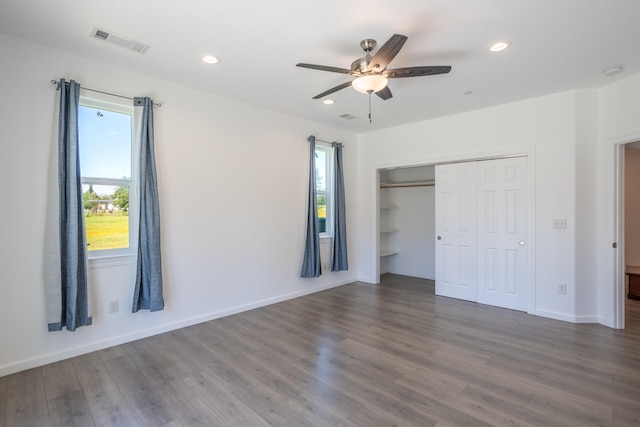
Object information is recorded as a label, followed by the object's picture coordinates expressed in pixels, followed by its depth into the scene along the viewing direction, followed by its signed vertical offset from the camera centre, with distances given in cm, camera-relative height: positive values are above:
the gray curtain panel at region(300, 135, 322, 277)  500 -35
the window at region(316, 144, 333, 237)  560 +48
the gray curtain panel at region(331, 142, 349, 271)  549 -9
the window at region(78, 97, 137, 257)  313 +43
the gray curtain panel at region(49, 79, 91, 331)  283 +7
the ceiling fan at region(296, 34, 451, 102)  235 +117
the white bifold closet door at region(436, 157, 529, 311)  429 -28
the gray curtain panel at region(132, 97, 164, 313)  329 -16
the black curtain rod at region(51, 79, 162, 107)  287 +126
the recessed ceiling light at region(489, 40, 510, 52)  271 +150
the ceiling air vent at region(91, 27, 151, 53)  261 +155
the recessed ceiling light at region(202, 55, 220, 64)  300 +154
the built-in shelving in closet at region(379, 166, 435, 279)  625 -17
